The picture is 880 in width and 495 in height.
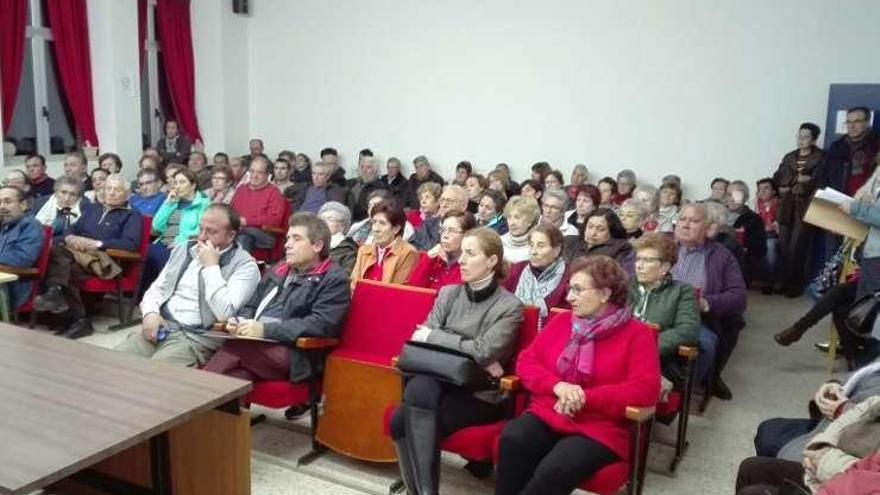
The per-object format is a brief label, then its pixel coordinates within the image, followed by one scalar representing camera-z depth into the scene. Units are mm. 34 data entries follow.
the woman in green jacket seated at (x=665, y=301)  3178
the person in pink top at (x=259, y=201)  6312
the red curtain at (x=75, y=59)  7887
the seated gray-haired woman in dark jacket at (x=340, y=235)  4305
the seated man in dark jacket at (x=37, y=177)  6676
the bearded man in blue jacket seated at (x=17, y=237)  4484
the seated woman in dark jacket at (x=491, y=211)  4949
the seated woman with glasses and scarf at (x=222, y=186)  6473
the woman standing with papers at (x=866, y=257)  3969
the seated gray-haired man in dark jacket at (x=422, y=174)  8633
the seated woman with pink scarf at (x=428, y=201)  5332
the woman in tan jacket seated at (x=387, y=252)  3867
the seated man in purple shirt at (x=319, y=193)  7391
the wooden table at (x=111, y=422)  1807
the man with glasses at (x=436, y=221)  4855
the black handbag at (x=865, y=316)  3631
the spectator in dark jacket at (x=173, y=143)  9107
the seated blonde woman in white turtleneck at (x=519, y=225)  4098
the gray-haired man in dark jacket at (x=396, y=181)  8624
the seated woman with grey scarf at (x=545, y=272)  3379
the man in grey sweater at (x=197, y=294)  3246
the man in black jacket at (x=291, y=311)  3074
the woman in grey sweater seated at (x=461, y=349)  2688
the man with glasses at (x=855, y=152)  6348
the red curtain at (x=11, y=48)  7434
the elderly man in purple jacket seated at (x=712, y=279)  3812
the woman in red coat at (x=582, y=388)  2432
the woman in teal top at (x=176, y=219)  5469
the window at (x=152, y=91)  9117
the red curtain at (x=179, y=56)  9102
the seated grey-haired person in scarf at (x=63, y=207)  5309
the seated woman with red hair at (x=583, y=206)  5469
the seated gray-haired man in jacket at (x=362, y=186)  7930
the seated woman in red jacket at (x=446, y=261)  3803
